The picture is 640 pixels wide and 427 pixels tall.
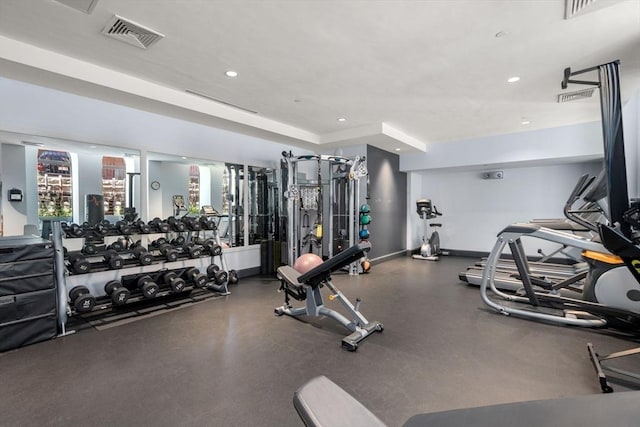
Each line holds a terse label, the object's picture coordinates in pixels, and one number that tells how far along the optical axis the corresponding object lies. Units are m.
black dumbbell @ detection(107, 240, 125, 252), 3.86
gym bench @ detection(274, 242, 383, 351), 2.77
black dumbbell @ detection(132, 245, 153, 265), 3.79
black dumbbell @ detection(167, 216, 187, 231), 4.21
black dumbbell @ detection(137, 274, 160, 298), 3.57
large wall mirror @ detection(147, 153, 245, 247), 4.46
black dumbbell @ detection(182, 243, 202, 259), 4.27
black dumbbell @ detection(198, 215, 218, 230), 4.55
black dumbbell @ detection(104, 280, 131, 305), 3.33
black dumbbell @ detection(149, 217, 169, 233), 4.07
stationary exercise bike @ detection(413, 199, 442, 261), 7.51
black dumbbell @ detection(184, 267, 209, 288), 4.03
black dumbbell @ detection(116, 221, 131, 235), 3.76
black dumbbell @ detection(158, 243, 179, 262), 4.04
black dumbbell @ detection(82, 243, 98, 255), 3.58
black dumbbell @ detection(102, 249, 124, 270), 3.50
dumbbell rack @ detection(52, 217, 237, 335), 3.04
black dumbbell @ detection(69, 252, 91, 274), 3.27
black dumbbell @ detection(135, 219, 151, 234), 3.89
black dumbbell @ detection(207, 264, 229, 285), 4.29
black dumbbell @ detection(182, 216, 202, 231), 4.42
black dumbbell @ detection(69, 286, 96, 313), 3.06
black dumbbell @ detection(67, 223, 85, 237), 3.55
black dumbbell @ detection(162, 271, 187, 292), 3.83
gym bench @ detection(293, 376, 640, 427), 0.57
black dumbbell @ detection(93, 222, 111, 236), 3.68
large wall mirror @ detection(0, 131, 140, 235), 3.31
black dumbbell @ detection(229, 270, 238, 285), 4.60
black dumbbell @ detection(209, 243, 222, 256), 4.50
